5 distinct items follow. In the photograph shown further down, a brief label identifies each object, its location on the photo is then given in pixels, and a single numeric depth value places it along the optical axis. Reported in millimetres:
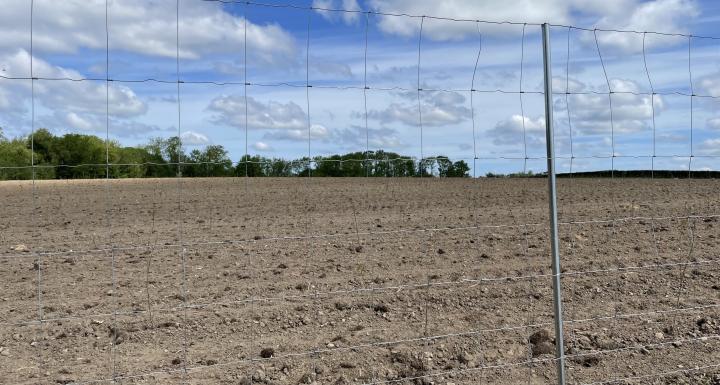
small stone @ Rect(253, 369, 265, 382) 4461
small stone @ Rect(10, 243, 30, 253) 9495
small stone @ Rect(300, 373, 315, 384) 4469
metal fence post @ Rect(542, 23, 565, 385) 3551
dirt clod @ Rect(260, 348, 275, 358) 4926
